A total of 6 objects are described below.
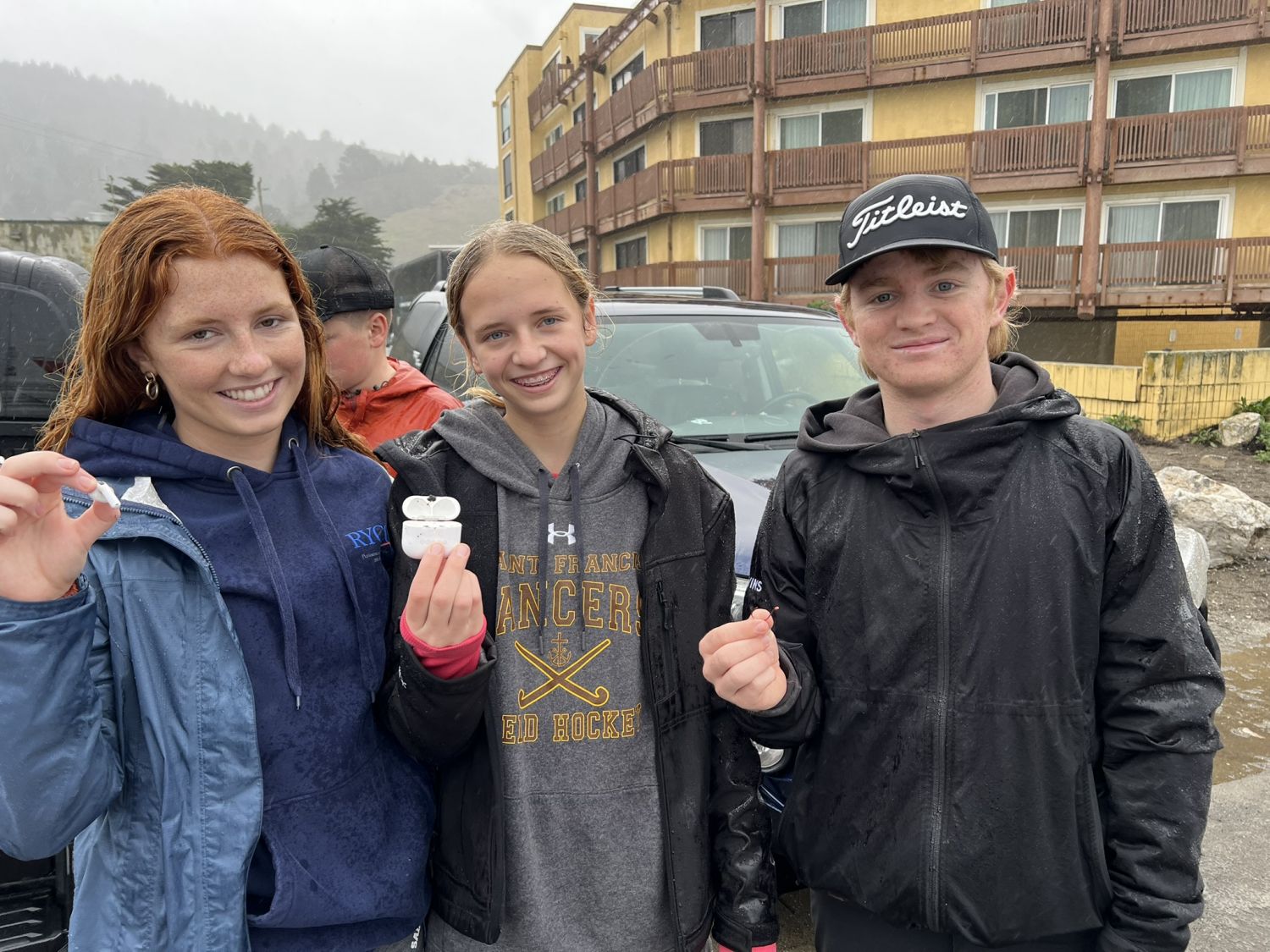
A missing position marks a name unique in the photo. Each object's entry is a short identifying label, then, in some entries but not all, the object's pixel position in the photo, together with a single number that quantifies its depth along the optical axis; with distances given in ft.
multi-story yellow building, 56.49
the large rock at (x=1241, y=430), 34.94
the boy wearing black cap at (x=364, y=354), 10.27
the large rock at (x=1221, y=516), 21.48
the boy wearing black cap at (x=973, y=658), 4.94
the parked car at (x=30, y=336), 8.95
